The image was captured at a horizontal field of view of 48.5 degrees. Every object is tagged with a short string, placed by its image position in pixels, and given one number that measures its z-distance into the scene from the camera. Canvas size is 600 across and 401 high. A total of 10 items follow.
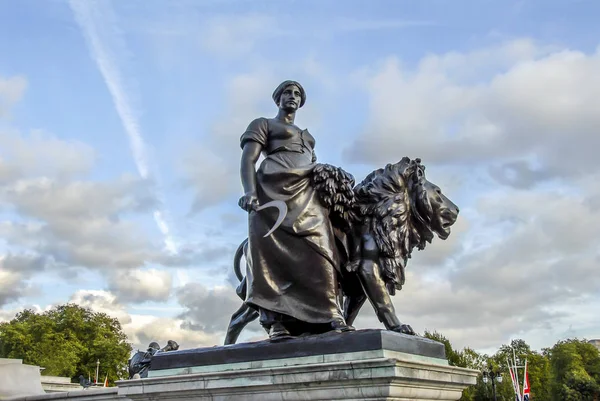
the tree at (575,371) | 58.56
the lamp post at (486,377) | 53.26
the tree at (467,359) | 52.31
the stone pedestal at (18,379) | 11.88
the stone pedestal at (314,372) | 5.95
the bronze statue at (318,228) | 7.30
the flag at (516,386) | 39.17
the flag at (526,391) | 38.00
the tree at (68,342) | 51.50
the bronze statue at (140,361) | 10.97
